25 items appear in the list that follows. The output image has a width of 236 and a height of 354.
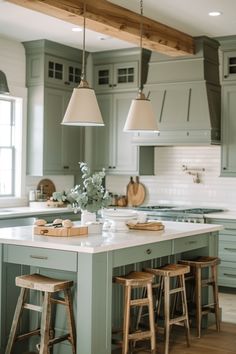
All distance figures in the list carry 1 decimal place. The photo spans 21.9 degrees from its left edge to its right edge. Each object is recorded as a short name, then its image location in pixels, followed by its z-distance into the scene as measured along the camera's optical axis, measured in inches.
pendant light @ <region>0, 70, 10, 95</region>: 280.7
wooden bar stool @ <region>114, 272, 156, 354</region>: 175.9
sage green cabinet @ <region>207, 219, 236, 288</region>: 286.2
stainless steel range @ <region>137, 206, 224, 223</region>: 290.2
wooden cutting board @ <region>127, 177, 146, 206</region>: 336.5
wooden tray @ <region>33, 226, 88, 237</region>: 183.2
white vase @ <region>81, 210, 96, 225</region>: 201.8
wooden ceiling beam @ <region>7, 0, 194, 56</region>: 212.7
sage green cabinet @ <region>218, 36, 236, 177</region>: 297.1
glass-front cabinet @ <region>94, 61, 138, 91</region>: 326.0
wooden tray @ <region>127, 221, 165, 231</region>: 205.0
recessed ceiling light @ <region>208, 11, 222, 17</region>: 246.3
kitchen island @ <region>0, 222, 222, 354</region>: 161.6
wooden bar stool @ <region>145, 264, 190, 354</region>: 191.0
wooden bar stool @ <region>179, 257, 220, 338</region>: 211.9
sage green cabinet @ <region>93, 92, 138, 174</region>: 327.6
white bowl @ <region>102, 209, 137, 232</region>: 203.0
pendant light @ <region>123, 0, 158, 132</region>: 197.9
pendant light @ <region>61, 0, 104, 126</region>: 180.4
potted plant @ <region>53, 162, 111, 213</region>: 192.4
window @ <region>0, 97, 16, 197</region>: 309.7
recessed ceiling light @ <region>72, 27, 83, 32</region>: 279.3
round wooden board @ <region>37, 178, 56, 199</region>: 325.6
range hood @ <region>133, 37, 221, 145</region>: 297.1
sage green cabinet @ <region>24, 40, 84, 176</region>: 310.3
